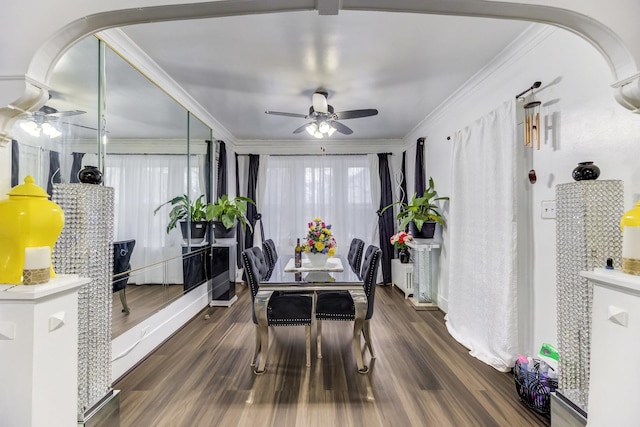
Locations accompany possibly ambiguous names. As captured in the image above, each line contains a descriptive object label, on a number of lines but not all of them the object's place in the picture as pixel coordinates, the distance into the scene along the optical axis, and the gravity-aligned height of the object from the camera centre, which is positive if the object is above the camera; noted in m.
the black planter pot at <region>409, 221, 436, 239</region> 3.84 -0.20
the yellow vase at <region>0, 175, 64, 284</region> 1.15 -0.05
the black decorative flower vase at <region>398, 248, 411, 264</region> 4.63 -0.64
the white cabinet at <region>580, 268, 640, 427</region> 1.12 -0.54
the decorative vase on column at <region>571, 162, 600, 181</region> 1.52 +0.24
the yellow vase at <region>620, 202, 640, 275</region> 1.22 -0.11
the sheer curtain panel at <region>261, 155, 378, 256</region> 5.40 +0.31
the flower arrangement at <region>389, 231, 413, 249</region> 4.32 -0.35
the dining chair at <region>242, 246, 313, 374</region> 2.48 -0.85
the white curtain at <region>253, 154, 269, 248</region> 5.38 +0.51
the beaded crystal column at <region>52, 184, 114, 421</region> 1.45 -0.28
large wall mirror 1.78 +0.48
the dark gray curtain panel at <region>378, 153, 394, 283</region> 5.27 -0.05
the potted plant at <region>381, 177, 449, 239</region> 3.83 -0.01
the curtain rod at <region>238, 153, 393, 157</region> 5.42 +1.17
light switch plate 2.08 +0.06
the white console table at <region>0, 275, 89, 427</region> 1.09 -0.54
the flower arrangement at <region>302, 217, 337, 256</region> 3.00 -0.26
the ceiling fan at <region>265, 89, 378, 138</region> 3.07 +1.10
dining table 2.47 -0.64
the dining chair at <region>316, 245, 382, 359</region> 2.56 -0.79
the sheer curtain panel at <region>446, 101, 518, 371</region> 2.36 -0.23
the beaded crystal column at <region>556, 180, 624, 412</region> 1.46 -0.21
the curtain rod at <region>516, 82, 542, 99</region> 2.16 +0.99
